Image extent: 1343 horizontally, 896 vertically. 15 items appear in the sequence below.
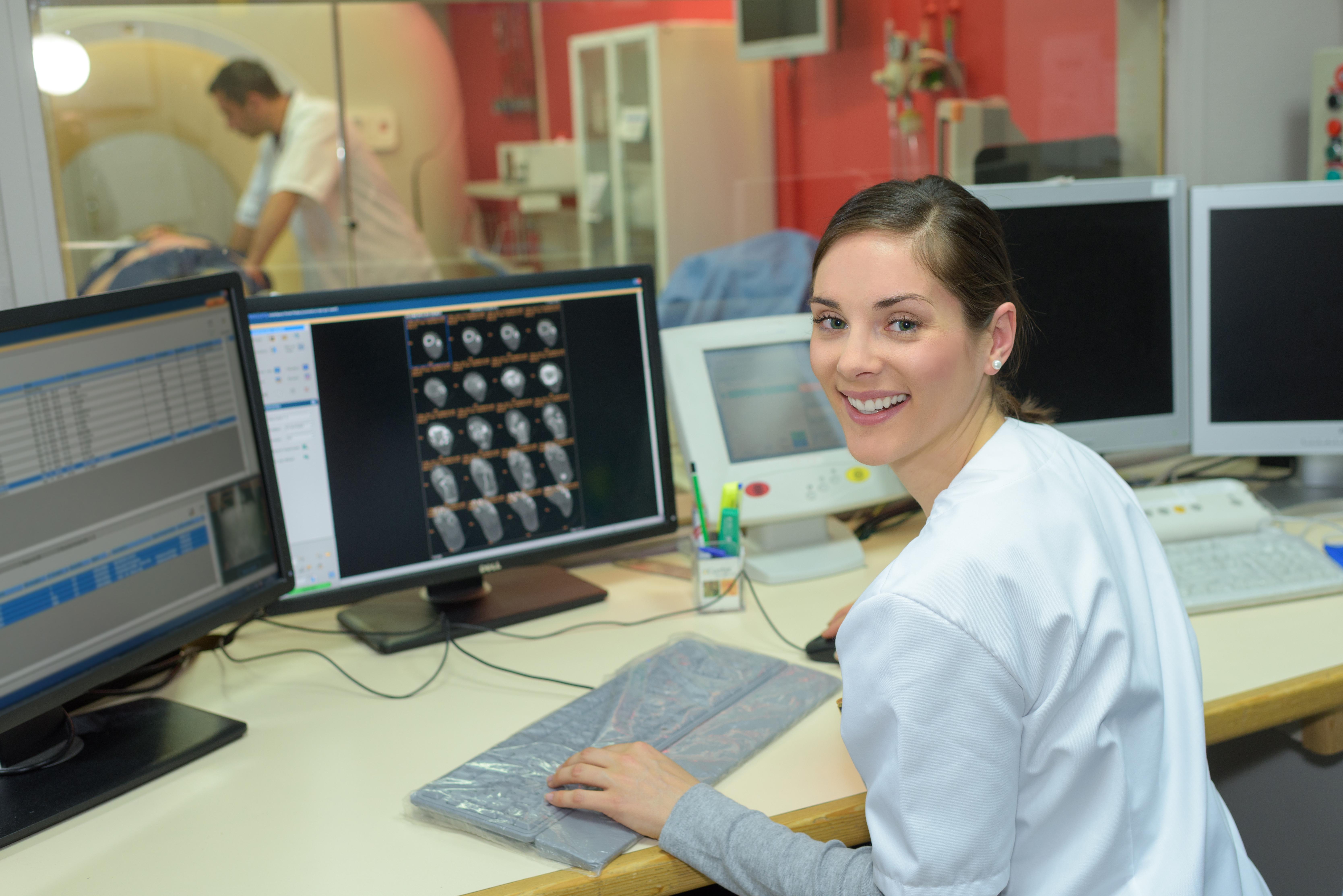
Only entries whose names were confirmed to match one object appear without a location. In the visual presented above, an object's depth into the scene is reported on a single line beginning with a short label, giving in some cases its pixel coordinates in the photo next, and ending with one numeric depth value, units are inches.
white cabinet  143.9
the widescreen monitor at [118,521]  38.1
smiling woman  29.1
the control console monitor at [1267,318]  62.7
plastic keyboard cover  35.9
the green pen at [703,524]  55.8
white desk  35.1
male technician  129.8
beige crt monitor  59.0
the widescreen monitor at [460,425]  50.4
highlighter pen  55.1
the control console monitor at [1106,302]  61.2
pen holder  54.6
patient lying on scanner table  114.0
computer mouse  48.5
